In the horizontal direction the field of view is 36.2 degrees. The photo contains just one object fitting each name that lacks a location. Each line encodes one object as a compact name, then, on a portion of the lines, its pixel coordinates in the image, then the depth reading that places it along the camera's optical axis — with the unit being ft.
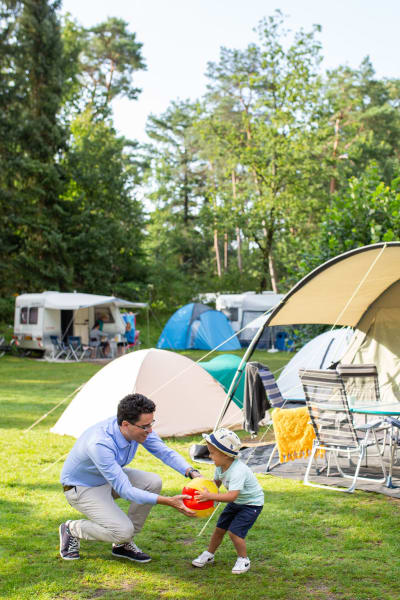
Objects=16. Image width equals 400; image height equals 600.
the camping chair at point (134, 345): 61.16
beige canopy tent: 19.99
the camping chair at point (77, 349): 55.52
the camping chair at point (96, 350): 57.36
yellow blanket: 18.24
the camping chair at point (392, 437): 16.67
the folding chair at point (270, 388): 21.16
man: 10.59
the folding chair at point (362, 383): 22.11
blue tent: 63.52
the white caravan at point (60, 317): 56.13
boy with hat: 10.82
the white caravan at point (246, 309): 66.66
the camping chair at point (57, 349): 55.98
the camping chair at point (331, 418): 16.60
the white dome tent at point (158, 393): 22.36
